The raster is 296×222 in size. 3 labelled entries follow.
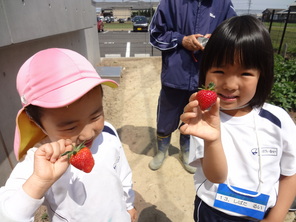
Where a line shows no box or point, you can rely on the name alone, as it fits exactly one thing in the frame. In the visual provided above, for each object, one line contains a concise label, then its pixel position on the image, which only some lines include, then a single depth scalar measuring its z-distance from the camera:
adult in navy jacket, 2.03
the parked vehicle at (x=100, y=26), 22.71
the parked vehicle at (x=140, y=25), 22.82
